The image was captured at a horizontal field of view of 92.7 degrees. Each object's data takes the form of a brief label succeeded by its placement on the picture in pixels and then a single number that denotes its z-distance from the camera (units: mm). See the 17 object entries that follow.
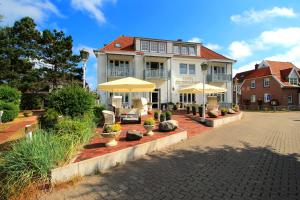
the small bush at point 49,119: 5508
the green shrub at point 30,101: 17350
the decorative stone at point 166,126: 6413
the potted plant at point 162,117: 7704
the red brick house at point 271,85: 23799
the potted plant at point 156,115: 8512
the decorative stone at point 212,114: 9680
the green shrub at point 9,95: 11353
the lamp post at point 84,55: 7444
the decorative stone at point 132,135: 5210
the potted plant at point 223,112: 10411
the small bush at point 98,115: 7614
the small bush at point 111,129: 4714
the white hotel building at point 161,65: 15893
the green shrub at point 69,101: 5981
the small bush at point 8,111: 10527
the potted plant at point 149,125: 5736
